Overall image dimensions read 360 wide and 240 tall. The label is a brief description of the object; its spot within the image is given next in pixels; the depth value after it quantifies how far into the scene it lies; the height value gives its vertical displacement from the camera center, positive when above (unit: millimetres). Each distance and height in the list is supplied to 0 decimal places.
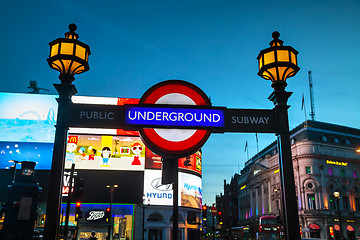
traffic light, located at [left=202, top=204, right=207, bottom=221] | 21422 +414
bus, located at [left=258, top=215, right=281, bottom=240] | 40219 -1128
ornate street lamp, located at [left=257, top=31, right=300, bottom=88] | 5047 +2270
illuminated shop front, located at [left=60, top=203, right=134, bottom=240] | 47156 -264
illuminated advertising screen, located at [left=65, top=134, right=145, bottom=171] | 49656 +9387
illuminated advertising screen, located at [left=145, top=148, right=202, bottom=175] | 50625 +8513
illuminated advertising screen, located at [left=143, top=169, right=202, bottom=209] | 49875 +4193
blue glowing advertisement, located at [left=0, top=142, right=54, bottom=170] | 49844 +9389
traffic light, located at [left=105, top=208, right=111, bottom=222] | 28258 +298
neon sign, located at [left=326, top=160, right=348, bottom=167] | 66062 +10816
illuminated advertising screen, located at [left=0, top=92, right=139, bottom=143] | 50875 +14649
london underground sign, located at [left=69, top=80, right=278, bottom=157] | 4555 +1400
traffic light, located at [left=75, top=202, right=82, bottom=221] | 20591 +355
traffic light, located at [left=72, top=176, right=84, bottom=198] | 12873 +1126
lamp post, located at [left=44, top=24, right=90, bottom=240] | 4539 +1750
